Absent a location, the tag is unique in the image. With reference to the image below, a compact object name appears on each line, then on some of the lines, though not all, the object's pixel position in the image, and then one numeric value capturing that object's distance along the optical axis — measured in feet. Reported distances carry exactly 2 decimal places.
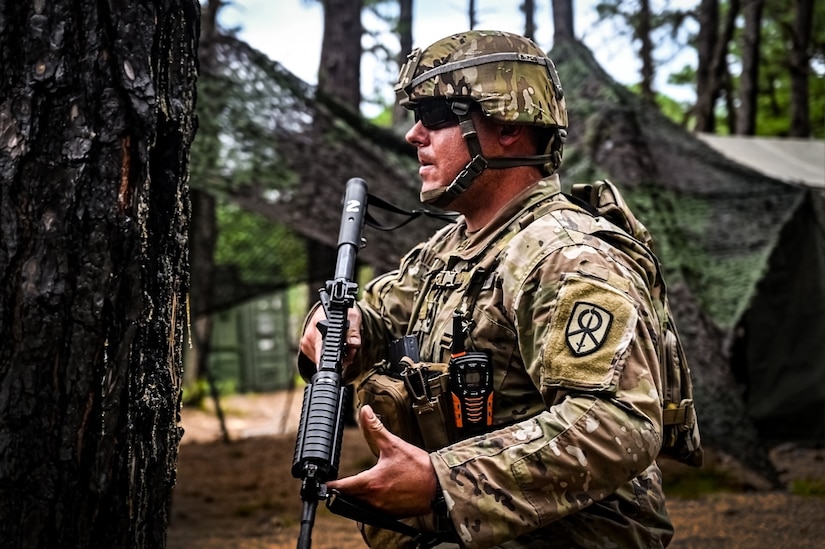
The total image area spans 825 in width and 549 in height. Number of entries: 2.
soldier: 5.79
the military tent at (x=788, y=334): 24.36
